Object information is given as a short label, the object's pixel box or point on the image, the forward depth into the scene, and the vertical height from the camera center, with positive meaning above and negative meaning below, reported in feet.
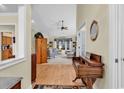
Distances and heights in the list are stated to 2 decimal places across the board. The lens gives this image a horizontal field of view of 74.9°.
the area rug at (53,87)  7.36 -3.78
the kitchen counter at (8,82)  2.58 -1.27
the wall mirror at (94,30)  6.13 +1.24
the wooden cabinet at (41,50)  16.48 -0.90
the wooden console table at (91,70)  5.24 -1.62
